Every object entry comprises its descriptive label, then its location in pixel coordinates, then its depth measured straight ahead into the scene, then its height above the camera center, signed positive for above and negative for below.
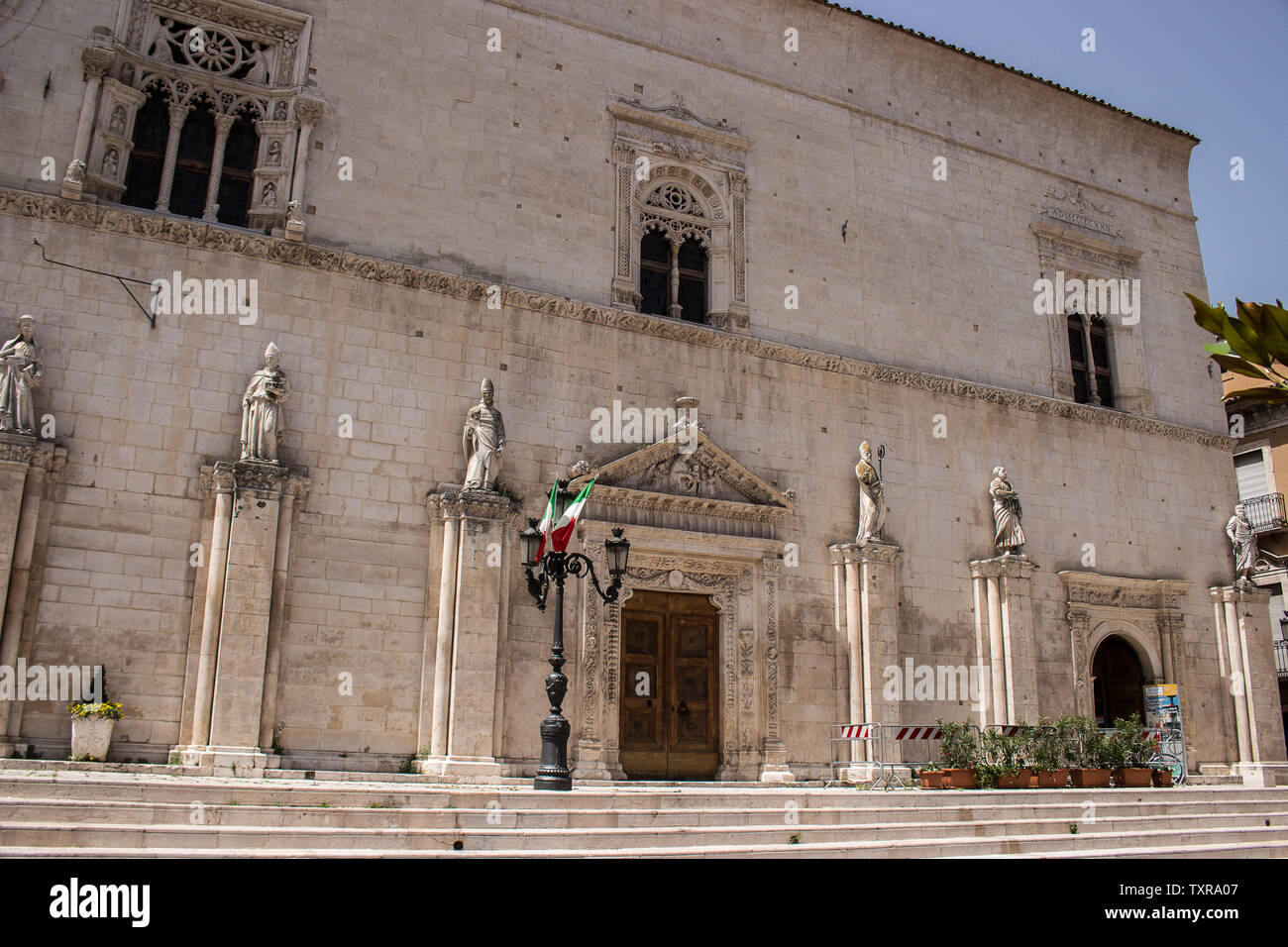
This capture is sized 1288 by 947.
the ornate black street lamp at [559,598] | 12.53 +1.58
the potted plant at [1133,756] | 16.62 -0.39
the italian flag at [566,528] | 13.74 +2.44
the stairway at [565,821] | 8.74 -0.95
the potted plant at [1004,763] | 15.80 -0.51
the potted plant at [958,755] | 15.54 -0.40
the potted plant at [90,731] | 12.74 -0.21
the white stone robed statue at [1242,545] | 22.52 +3.92
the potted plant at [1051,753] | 16.11 -0.35
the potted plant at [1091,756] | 16.19 -0.39
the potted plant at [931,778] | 15.62 -0.73
